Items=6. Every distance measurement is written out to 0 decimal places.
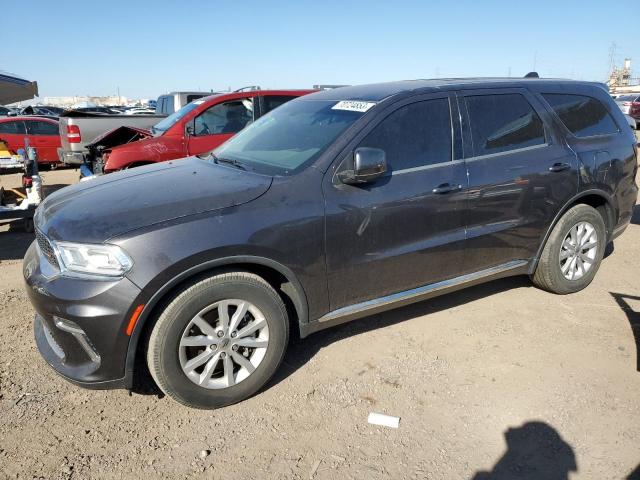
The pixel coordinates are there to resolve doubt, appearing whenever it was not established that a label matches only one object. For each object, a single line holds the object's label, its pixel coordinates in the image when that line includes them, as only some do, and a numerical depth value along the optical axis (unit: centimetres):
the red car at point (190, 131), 729
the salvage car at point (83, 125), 1023
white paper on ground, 279
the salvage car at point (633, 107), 2109
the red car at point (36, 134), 1280
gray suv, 259
